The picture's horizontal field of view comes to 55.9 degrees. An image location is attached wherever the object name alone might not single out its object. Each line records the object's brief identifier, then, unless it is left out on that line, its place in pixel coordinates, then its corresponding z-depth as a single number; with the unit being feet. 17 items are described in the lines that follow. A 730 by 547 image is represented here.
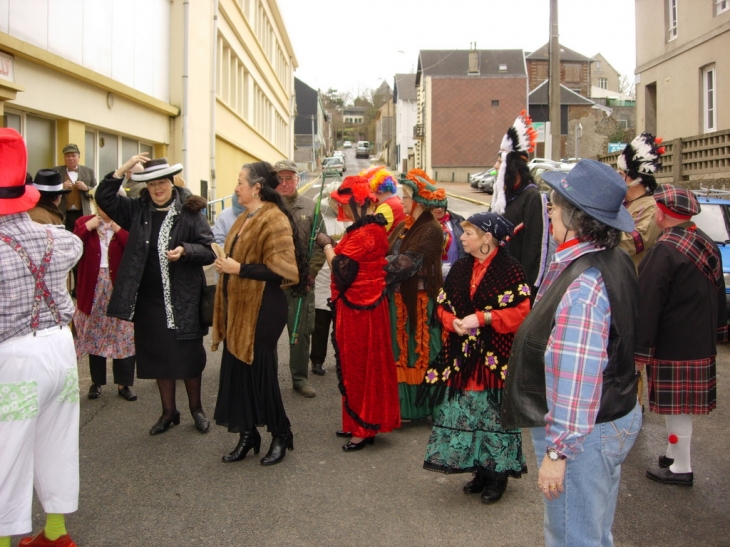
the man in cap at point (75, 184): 29.55
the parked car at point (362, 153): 297.53
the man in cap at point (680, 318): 14.40
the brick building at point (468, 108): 174.70
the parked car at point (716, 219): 30.83
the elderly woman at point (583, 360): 7.92
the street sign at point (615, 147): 79.19
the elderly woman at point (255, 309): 15.14
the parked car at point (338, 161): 146.77
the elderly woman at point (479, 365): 13.56
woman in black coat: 16.43
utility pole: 54.75
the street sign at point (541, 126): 67.26
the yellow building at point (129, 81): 30.27
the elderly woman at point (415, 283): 17.34
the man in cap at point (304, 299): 21.16
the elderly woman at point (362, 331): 16.25
